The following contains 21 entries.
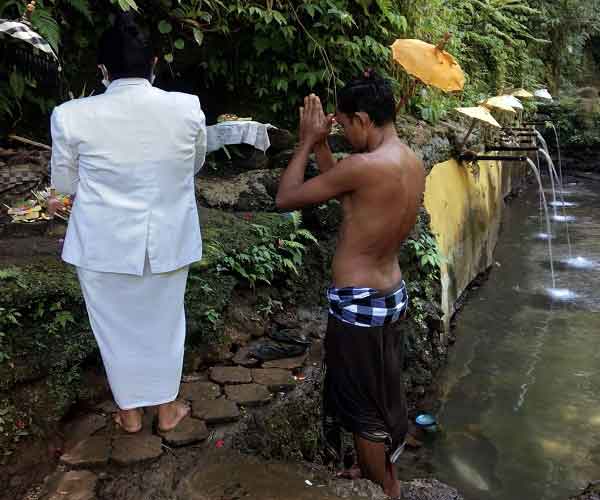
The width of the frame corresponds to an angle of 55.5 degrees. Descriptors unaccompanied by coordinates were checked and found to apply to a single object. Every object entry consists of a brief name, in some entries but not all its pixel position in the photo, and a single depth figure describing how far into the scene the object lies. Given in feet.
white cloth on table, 20.56
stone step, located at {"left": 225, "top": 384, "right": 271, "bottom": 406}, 11.74
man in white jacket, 9.03
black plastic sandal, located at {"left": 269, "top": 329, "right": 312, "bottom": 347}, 14.41
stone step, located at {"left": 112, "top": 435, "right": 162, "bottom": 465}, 9.85
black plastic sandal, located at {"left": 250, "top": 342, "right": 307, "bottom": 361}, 13.67
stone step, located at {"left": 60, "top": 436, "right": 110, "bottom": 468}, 9.80
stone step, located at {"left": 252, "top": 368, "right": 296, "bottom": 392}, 12.41
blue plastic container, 16.85
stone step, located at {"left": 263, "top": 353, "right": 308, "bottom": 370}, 13.30
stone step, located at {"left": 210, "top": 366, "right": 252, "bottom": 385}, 12.50
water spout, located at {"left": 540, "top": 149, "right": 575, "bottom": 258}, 35.94
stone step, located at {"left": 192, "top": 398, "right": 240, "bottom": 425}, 11.08
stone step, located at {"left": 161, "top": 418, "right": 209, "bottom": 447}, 10.36
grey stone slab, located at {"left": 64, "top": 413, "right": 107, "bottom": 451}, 10.53
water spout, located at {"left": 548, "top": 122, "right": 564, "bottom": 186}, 55.77
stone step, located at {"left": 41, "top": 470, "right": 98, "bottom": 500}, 9.22
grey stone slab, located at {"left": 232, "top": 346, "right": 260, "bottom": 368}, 13.34
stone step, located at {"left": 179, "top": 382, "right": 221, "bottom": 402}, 11.78
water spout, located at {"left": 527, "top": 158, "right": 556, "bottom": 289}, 29.13
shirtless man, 9.62
